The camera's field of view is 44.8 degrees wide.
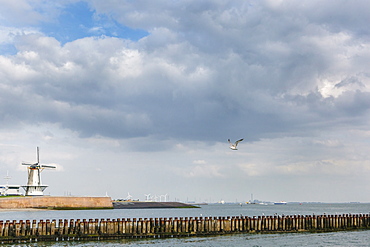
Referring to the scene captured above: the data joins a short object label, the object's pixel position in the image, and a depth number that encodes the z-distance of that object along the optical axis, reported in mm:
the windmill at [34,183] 181625
